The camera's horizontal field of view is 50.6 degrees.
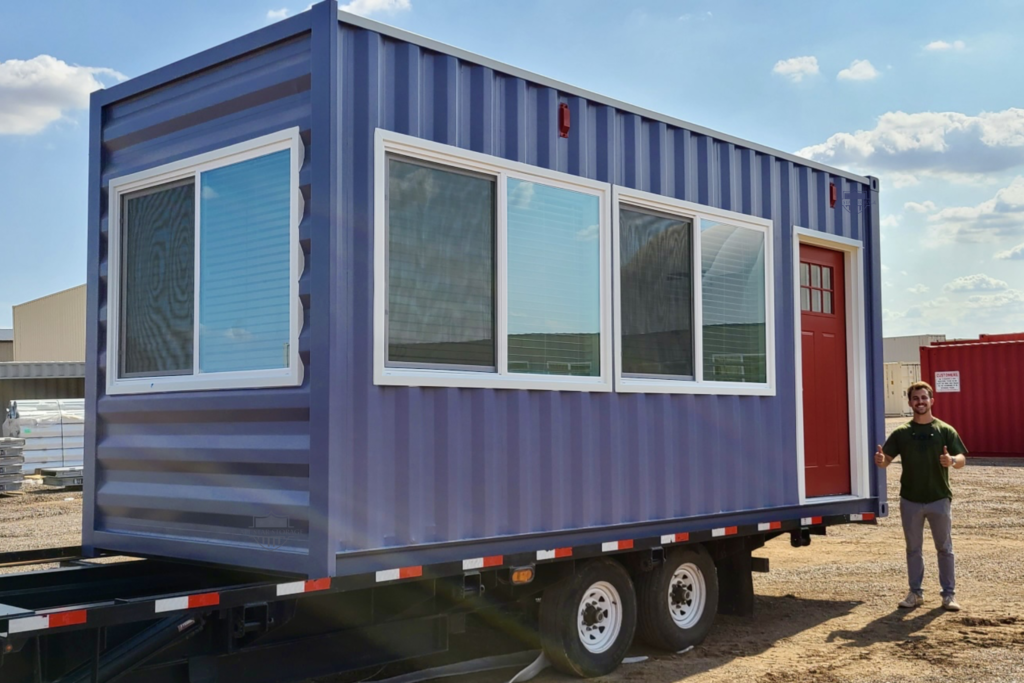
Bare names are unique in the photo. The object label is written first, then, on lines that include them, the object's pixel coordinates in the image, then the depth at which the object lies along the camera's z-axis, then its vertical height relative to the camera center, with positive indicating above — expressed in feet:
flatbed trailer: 14.65 -3.18
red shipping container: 82.17 +1.23
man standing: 27.71 -1.90
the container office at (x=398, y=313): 17.15 +1.81
